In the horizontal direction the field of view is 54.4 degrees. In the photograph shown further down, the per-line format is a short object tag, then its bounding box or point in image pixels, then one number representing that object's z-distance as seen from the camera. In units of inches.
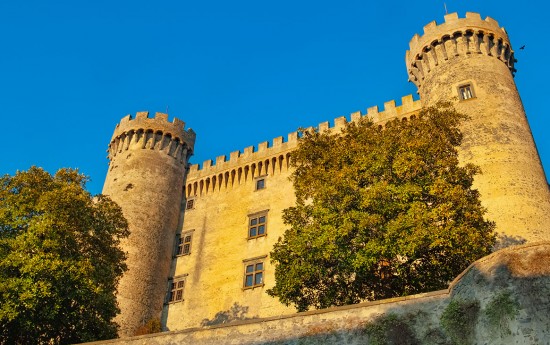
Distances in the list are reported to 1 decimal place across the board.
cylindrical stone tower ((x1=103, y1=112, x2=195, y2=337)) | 1175.0
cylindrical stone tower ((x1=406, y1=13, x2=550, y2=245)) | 912.9
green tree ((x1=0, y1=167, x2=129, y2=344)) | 765.9
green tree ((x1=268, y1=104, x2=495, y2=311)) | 722.2
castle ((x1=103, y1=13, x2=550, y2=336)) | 979.3
